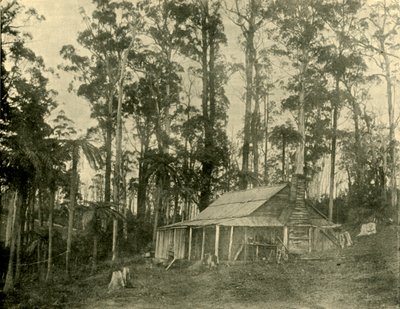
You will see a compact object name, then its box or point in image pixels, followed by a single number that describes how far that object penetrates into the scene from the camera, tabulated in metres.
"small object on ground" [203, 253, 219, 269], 23.62
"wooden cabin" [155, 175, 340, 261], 25.41
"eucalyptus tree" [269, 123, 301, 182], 36.64
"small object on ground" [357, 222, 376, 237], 30.26
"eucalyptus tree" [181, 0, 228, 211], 36.28
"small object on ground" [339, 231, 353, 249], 26.22
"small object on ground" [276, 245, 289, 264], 23.69
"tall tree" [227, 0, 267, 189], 36.16
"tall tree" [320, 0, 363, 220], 36.72
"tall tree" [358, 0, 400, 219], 34.97
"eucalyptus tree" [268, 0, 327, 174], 36.16
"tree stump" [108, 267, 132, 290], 19.22
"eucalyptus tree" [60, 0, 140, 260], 38.41
